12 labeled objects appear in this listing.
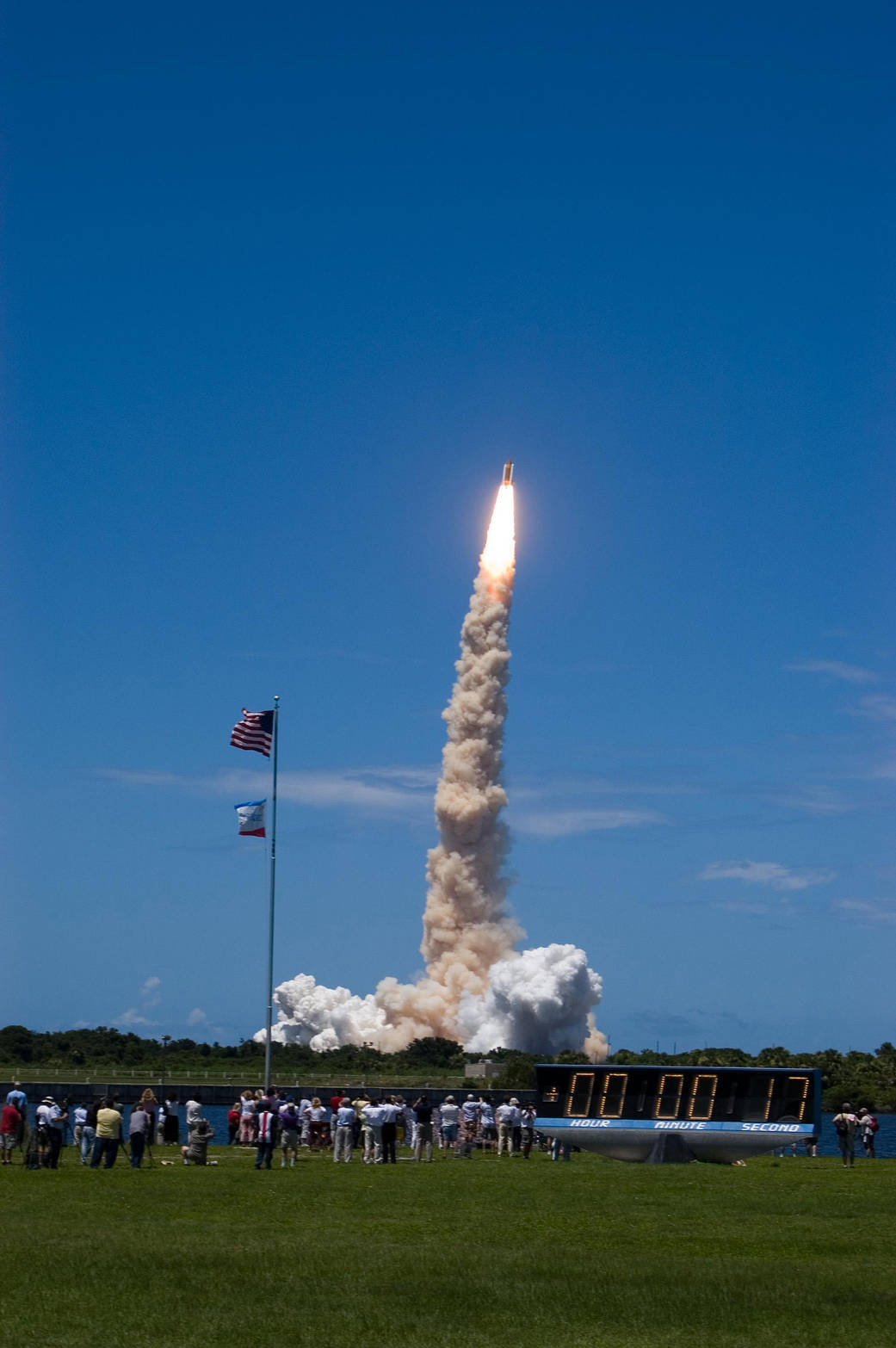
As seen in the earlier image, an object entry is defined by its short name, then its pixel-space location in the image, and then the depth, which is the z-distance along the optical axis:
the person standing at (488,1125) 50.12
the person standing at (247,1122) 48.56
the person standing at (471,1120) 48.56
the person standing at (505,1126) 47.62
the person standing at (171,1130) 47.41
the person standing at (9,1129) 40.25
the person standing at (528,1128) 47.09
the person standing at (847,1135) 46.28
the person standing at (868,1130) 51.69
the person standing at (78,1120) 42.75
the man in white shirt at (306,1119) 47.88
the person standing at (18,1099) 41.31
